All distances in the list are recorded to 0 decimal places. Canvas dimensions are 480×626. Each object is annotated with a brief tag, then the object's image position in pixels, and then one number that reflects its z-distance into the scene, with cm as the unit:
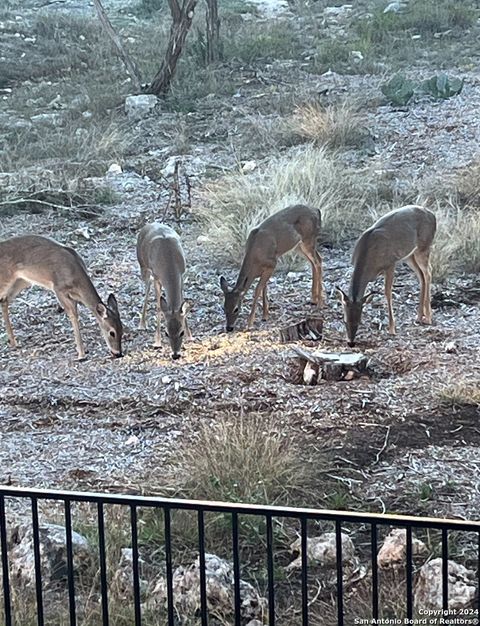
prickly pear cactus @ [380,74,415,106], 1823
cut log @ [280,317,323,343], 948
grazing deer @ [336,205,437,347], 943
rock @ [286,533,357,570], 552
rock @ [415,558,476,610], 488
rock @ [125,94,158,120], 1911
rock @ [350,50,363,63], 2225
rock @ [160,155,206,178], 1552
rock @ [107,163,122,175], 1569
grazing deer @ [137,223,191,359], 934
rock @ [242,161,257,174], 1510
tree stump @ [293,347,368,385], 848
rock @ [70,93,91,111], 2020
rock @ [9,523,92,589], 535
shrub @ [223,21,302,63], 2300
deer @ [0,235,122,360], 989
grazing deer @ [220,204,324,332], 1006
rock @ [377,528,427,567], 538
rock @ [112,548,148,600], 510
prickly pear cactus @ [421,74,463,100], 1847
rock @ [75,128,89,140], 1781
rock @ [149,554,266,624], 493
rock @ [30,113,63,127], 1928
